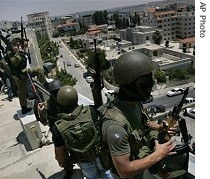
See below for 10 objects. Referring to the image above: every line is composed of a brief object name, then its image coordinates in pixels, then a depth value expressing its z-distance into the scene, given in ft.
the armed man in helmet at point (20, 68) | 12.87
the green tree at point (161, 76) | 91.35
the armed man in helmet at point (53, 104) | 9.48
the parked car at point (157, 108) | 69.22
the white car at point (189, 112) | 60.09
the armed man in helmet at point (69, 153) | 8.14
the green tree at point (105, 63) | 107.66
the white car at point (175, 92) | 81.71
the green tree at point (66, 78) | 97.84
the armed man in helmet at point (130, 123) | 5.12
